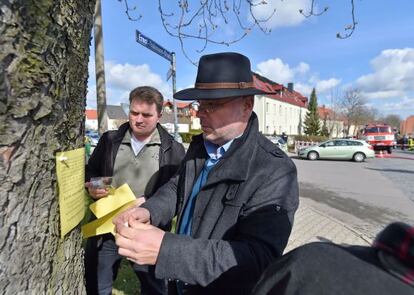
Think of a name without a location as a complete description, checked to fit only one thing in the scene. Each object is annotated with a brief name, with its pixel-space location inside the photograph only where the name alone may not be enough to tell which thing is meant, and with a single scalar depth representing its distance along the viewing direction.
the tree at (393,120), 76.76
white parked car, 27.34
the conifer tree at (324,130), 56.07
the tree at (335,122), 55.79
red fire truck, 27.05
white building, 51.47
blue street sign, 4.38
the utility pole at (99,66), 4.97
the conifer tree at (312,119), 54.72
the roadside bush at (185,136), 35.86
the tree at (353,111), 52.69
